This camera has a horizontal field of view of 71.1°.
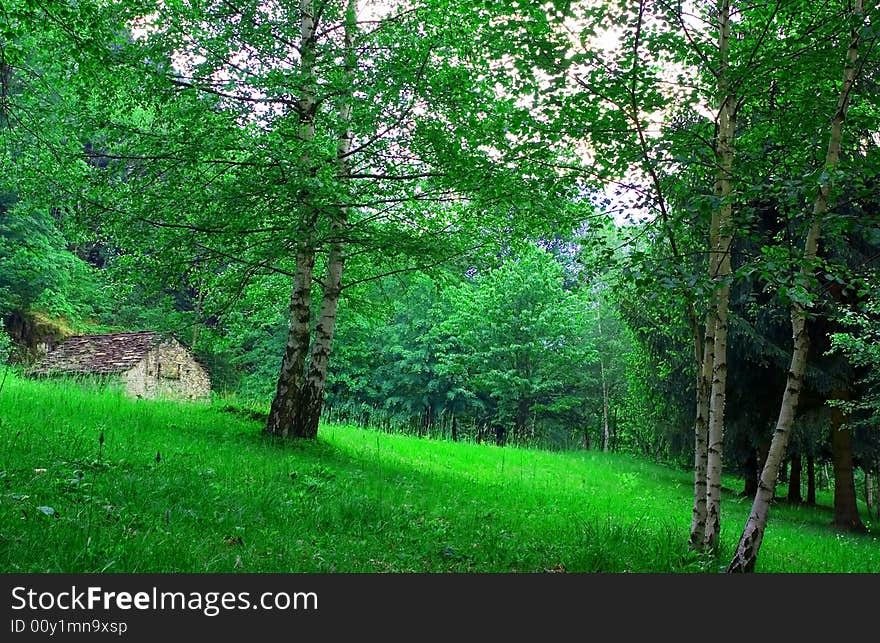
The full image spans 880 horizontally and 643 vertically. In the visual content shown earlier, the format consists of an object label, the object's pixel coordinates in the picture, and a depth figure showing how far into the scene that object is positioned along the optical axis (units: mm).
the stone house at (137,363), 23266
